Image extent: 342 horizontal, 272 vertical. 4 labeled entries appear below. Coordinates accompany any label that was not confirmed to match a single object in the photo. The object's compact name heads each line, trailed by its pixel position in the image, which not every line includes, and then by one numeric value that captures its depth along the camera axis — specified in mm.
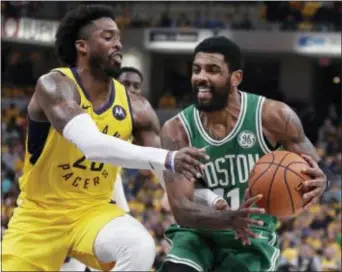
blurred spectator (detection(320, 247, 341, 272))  9516
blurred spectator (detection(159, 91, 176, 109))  18781
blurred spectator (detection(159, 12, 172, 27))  18453
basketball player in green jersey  4105
